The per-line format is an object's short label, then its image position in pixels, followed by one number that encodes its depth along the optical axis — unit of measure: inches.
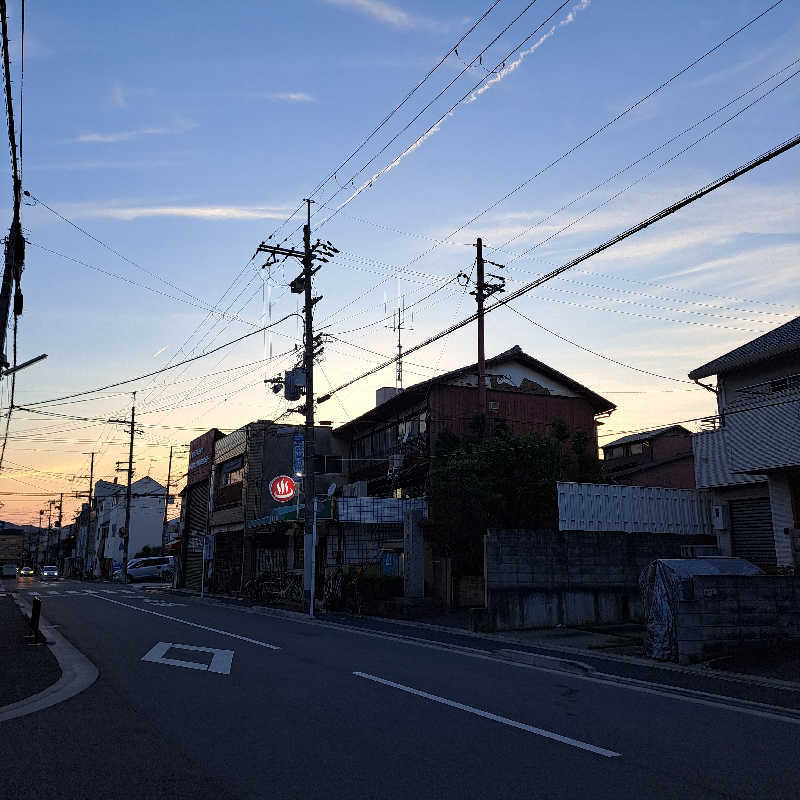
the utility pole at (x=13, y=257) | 498.3
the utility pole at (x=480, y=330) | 1143.2
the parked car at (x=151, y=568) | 2508.6
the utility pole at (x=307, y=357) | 1042.7
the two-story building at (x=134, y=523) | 3225.9
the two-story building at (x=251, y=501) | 1504.7
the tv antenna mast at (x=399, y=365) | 1210.0
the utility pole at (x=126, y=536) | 2214.9
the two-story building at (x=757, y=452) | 744.3
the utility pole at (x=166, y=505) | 3134.8
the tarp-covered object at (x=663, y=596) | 503.2
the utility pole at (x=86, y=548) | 3655.3
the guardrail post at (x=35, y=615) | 609.0
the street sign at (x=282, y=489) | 1370.6
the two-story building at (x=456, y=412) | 1195.9
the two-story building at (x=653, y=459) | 1362.0
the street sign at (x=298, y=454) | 1282.4
